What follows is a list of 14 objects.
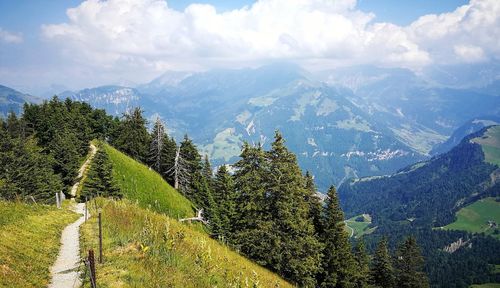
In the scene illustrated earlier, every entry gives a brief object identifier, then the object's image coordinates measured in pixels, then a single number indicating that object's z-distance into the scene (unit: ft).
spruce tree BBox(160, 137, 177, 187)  252.42
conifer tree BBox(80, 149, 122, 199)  164.45
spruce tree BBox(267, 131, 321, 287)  118.11
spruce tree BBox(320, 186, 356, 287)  148.15
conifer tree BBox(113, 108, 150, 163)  263.90
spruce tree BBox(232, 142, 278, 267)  117.29
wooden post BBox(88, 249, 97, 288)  36.69
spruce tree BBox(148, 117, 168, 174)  251.80
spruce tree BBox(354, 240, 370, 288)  171.30
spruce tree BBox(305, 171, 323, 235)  152.35
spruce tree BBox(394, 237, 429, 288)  225.15
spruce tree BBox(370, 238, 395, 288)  217.77
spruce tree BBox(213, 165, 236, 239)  184.91
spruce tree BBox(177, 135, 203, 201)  238.27
